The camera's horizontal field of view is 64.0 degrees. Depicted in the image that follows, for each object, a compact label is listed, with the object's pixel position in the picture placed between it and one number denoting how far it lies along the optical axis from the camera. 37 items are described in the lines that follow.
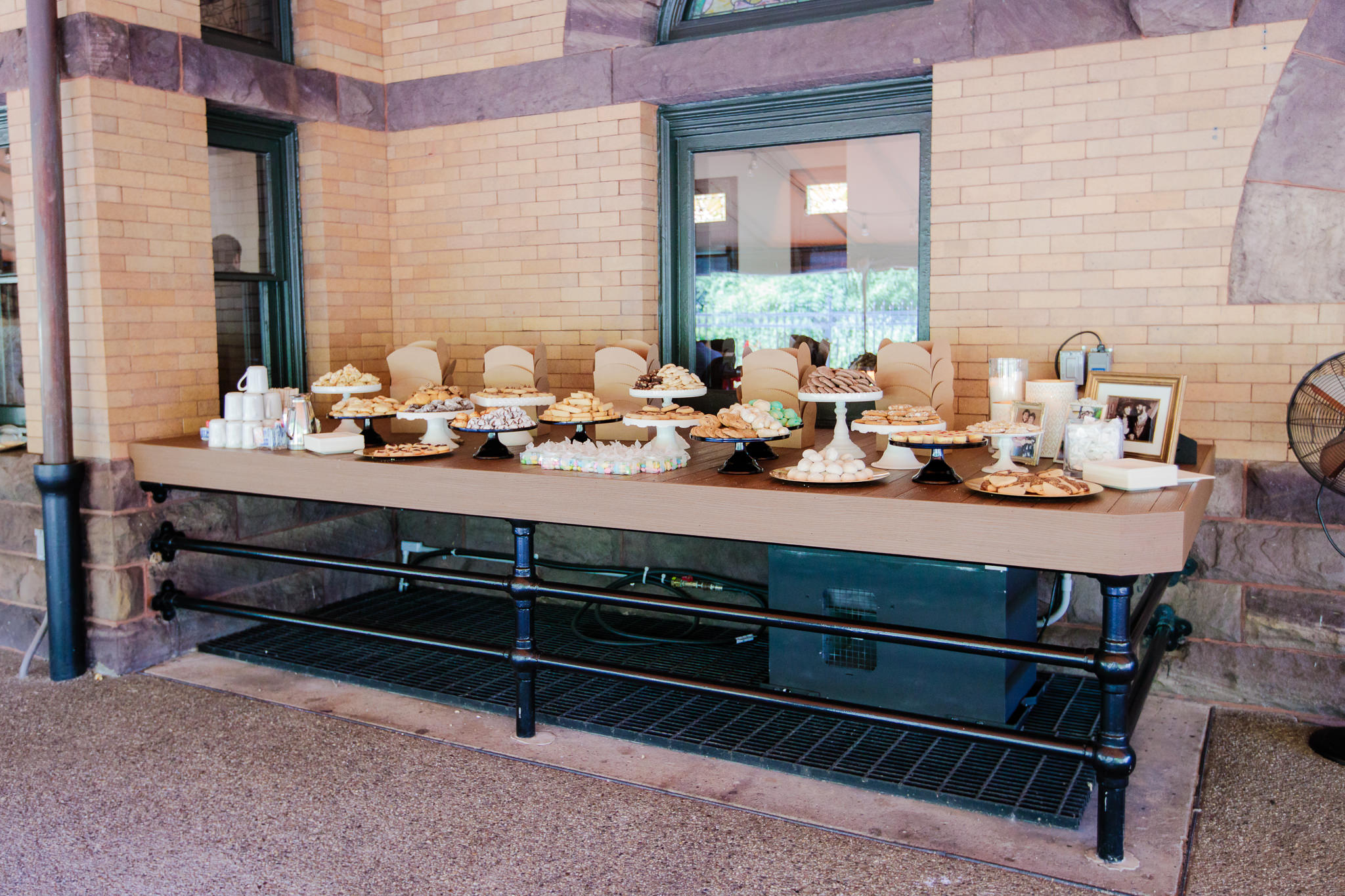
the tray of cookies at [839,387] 3.97
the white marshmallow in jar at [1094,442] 3.70
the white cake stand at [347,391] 4.95
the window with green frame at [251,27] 5.64
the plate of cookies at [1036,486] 3.20
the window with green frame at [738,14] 5.25
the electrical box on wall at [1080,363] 4.43
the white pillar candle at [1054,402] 4.06
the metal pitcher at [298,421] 4.84
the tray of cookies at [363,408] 4.84
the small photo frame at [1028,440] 3.97
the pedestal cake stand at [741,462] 3.96
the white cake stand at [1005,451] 3.67
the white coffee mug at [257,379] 5.05
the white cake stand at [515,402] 4.73
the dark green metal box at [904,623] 4.05
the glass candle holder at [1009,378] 4.22
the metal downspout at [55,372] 4.68
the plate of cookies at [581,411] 4.52
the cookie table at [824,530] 3.10
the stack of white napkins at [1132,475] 3.36
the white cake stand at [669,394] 4.40
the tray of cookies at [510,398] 4.73
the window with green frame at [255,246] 5.77
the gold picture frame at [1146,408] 3.81
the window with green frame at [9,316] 5.54
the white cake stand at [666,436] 4.23
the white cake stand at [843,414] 3.96
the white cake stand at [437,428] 4.75
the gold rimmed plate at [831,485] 3.54
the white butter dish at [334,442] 4.60
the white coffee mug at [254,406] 4.94
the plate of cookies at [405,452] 4.47
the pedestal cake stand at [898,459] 4.01
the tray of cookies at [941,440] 3.61
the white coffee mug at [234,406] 4.94
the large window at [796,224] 5.31
